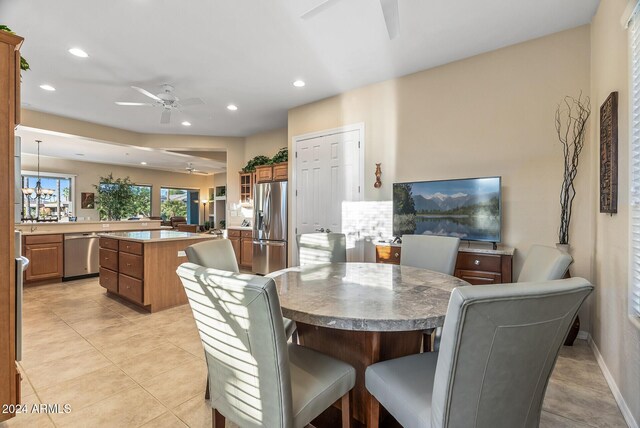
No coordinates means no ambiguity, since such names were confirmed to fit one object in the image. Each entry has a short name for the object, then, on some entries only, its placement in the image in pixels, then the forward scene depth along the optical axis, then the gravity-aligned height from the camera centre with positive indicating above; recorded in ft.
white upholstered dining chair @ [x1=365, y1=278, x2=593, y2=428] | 2.58 -1.31
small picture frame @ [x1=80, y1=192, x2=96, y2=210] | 30.01 +1.38
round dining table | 3.80 -1.33
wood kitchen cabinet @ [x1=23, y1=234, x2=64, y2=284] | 14.93 -2.23
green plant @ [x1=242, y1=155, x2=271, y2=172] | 19.33 +3.49
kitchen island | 11.25 -2.13
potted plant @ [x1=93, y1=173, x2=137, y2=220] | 30.27 +1.68
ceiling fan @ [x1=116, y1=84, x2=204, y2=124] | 12.79 +5.10
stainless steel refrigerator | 16.52 -0.76
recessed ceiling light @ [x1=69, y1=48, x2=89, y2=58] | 10.05 +5.63
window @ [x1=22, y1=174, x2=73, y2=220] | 27.63 +1.46
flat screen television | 9.61 +0.20
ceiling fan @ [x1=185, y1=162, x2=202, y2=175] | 30.54 +5.20
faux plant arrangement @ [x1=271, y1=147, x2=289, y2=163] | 17.80 +3.52
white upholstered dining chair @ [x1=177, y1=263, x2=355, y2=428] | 3.08 -1.72
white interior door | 13.70 +1.74
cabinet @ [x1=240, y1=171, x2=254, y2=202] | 20.88 +2.02
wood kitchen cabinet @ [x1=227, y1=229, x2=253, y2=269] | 19.80 -2.13
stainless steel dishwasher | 16.20 -2.26
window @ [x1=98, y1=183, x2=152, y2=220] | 30.45 +1.57
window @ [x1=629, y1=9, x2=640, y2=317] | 5.33 +0.87
